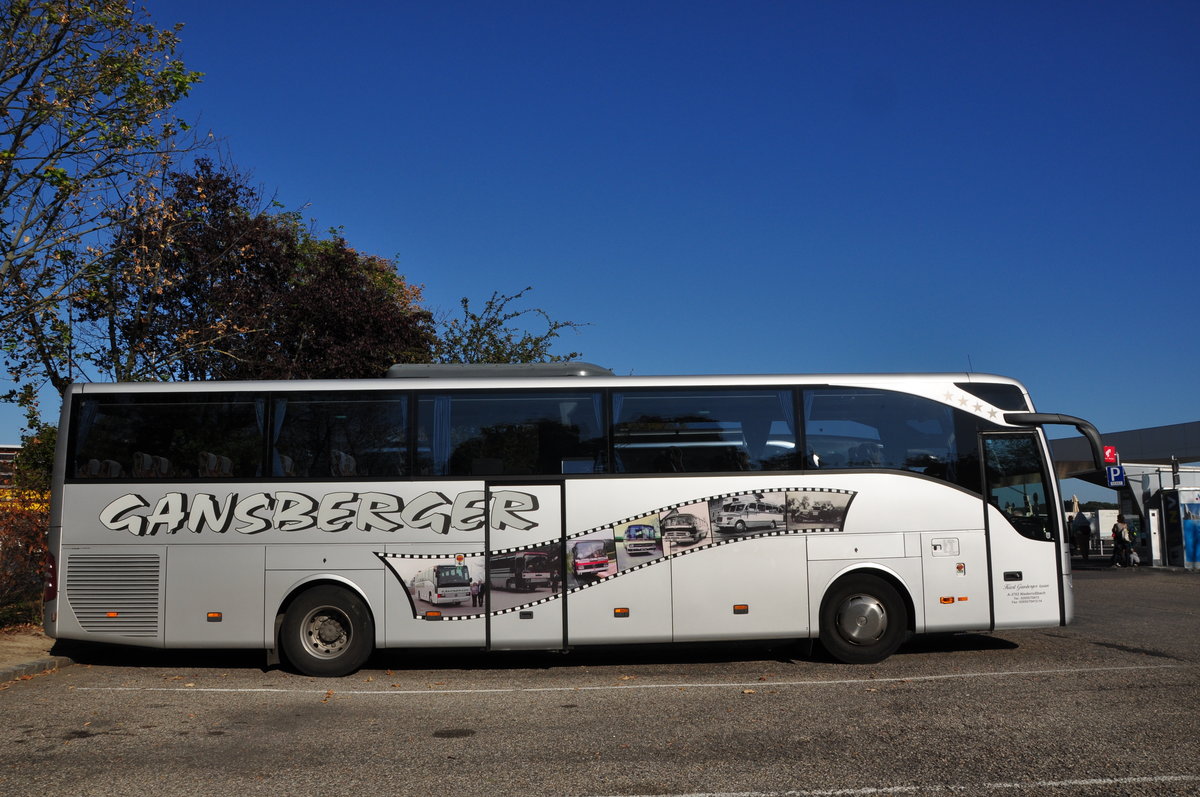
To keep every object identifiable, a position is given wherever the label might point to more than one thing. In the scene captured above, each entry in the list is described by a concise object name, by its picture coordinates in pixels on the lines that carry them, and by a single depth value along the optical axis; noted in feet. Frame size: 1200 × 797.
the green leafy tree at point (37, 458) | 61.72
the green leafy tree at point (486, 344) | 74.90
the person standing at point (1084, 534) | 106.01
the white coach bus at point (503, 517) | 34.06
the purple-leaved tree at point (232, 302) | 50.52
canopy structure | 115.44
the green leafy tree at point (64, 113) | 40.37
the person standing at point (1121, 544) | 92.58
